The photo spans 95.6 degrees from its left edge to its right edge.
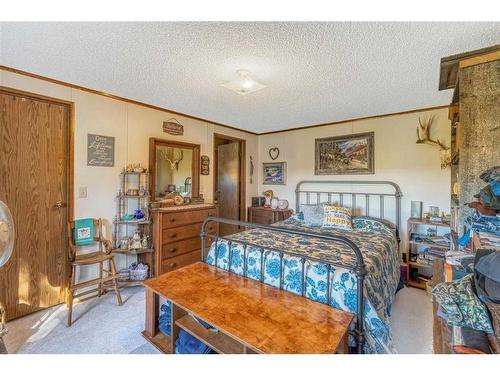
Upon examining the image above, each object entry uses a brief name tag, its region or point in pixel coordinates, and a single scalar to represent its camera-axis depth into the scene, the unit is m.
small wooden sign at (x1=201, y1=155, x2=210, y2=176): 3.73
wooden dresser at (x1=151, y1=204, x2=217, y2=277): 2.74
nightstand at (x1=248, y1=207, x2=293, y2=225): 4.11
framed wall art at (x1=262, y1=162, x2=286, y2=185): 4.40
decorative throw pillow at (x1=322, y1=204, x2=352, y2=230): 2.97
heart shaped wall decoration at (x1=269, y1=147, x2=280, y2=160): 4.50
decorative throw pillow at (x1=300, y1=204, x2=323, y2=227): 3.16
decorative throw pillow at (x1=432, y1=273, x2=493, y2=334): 0.68
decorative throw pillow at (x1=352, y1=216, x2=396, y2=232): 2.88
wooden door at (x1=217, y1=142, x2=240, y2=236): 4.43
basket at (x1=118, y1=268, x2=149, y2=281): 2.72
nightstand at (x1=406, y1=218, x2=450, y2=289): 2.67
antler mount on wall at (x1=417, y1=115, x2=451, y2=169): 2.84
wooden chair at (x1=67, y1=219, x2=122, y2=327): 2.16
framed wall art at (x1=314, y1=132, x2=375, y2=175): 3.45
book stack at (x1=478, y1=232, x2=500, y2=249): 0.98
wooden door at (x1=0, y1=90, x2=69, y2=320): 2.05
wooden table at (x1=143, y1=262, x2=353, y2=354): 1.08
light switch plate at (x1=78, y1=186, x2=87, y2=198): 2.47
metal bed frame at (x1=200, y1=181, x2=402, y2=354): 1.32
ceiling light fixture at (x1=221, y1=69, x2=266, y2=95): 1.96
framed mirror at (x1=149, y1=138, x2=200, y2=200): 3.08
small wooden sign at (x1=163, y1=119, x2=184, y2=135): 3.24
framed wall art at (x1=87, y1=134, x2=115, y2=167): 2.54
